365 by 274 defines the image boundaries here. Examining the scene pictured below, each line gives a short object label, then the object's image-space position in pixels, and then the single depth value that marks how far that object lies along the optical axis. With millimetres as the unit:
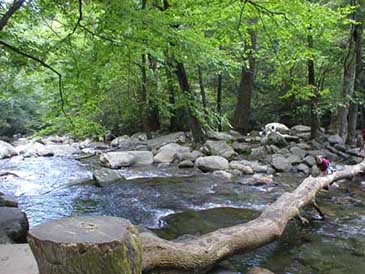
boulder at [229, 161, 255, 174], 9570
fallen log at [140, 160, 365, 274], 3078
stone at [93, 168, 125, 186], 8203
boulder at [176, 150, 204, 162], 10916
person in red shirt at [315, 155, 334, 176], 7141
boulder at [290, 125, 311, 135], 15182
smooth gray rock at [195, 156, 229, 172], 9852
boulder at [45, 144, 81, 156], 14587
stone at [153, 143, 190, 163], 11320
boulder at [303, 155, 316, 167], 9914
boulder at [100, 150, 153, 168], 10758
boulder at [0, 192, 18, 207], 5827
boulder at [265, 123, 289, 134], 15025
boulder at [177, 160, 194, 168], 10352
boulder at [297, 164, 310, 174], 9500
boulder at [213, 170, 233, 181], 8898
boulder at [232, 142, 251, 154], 12039
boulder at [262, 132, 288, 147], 12328
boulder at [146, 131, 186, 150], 13805
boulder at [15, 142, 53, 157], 14398
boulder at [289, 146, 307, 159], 10831
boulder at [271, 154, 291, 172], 9703
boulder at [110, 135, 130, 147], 16486
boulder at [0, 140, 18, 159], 13875
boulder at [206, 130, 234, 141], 12868
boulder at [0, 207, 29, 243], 4195
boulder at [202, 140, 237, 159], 11220
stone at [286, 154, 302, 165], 10156
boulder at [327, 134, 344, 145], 12152
